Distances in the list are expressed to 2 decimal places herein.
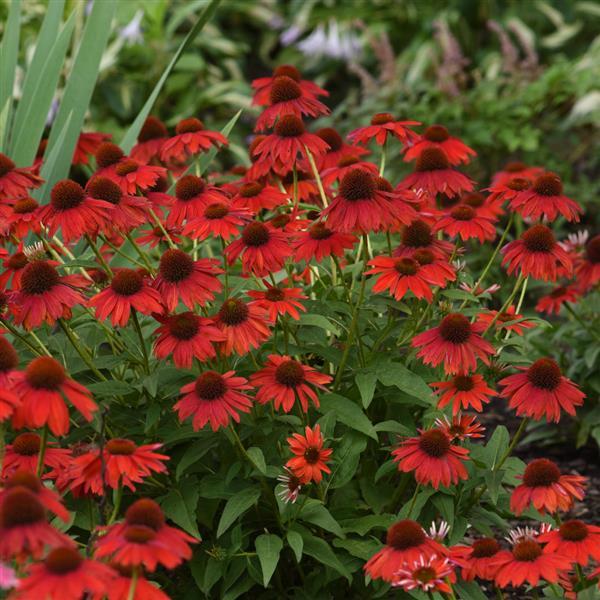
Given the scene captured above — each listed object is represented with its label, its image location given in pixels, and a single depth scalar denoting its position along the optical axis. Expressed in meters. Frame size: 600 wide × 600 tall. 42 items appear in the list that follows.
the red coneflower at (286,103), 4.92
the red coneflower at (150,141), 5.82
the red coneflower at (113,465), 3.40
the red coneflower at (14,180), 4.72
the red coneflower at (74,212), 4.15
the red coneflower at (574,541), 3.63
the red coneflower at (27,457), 3.76
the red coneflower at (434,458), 3.83
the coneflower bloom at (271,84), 5.35
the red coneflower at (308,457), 3.93
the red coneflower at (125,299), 3.89
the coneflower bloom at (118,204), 4.25
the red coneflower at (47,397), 3.21
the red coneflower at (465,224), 4.69
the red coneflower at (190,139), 4.99
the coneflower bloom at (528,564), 3.47
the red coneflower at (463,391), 4.14
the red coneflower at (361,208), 4.00
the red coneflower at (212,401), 3.78
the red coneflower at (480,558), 3.64
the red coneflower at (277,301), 4.18
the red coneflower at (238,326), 4.00
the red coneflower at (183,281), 4.04
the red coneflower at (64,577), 2.76
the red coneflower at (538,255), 4.38
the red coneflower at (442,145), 5.15
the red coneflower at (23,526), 2.81
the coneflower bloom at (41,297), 3.92
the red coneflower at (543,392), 4.01
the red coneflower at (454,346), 4.07
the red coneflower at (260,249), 4.20
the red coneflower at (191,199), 4.52
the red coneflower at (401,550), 3.40
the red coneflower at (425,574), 3.37
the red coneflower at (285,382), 4.02
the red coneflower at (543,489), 3.77
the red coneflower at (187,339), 3.87
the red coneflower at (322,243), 4.35
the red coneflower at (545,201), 4.52
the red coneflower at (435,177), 4.84
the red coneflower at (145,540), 2.88
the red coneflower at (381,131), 4.89
